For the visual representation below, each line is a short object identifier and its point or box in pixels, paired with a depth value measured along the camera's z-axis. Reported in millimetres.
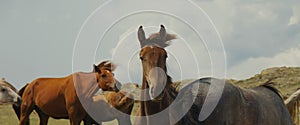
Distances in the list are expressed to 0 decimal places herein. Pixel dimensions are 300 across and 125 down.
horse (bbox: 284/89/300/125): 11594
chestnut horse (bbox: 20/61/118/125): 13484
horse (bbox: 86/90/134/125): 12691
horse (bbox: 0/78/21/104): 16067
